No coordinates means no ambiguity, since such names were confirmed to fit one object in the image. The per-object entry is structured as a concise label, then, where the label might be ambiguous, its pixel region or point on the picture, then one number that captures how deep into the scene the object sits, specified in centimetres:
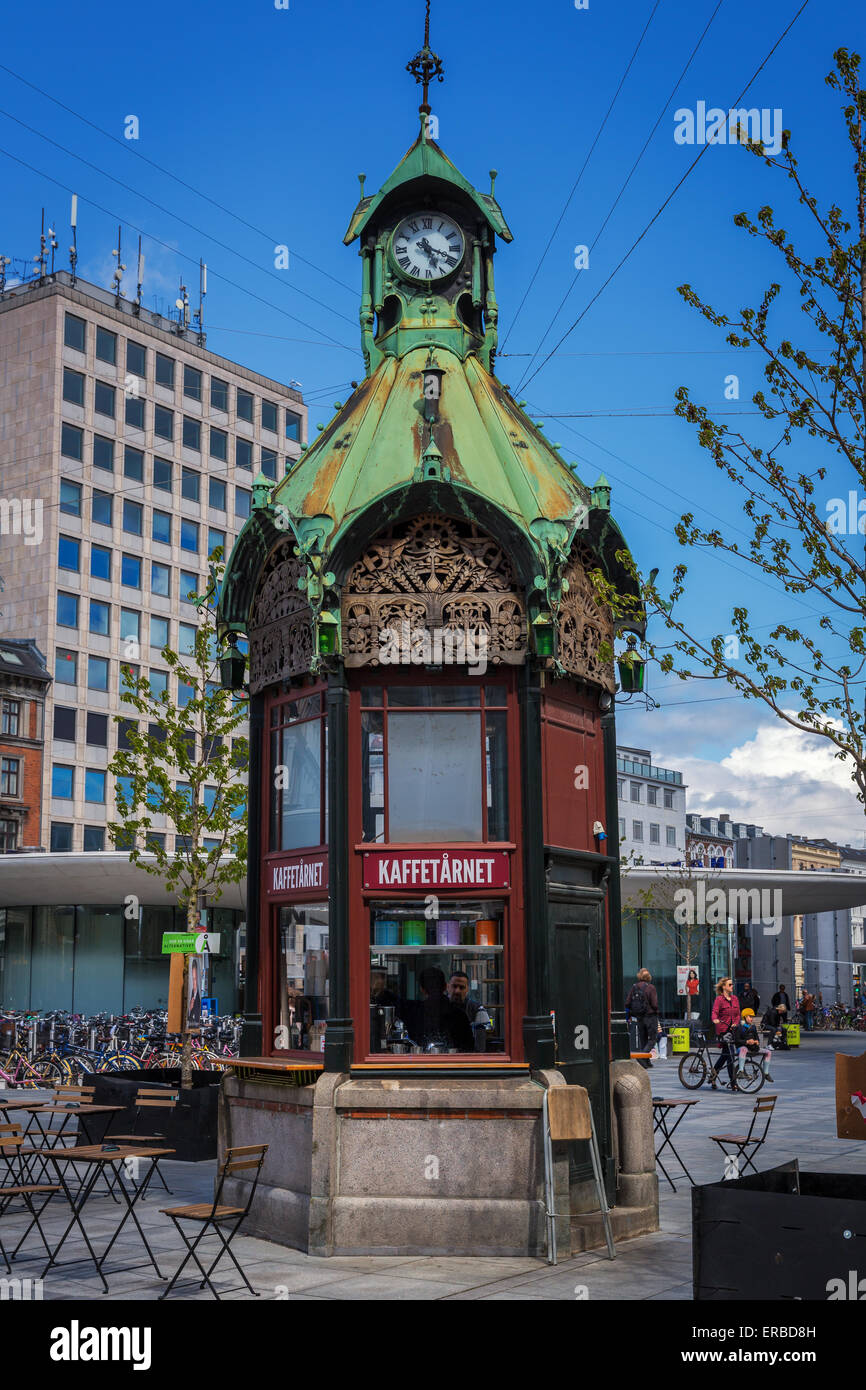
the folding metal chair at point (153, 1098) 1648
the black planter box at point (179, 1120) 1700
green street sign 1902
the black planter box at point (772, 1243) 718
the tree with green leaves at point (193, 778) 1991
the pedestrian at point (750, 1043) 2659
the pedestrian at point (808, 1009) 4967
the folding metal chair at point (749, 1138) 1277
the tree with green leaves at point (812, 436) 949
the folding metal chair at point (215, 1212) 956
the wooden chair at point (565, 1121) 1092
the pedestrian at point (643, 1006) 3081
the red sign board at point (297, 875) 1222
